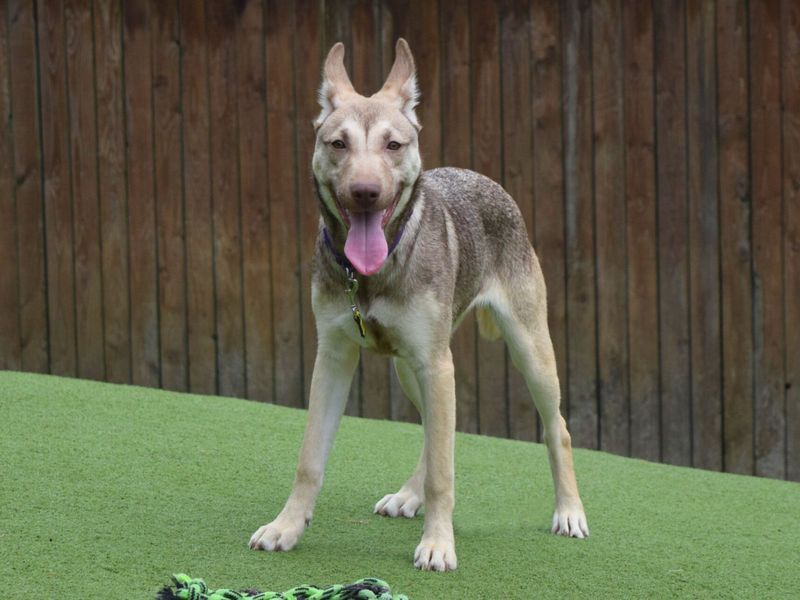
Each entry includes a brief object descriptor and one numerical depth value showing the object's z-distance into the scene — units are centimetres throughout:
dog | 477
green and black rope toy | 401
